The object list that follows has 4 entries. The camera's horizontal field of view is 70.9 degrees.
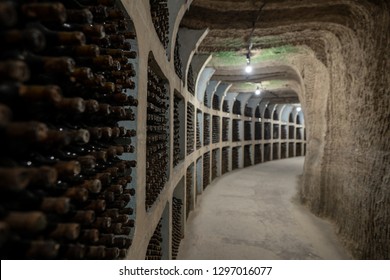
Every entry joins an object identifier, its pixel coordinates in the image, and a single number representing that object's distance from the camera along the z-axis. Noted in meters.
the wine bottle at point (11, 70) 0.70
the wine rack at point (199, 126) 8.36
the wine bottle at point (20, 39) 0.74
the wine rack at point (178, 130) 4.75
